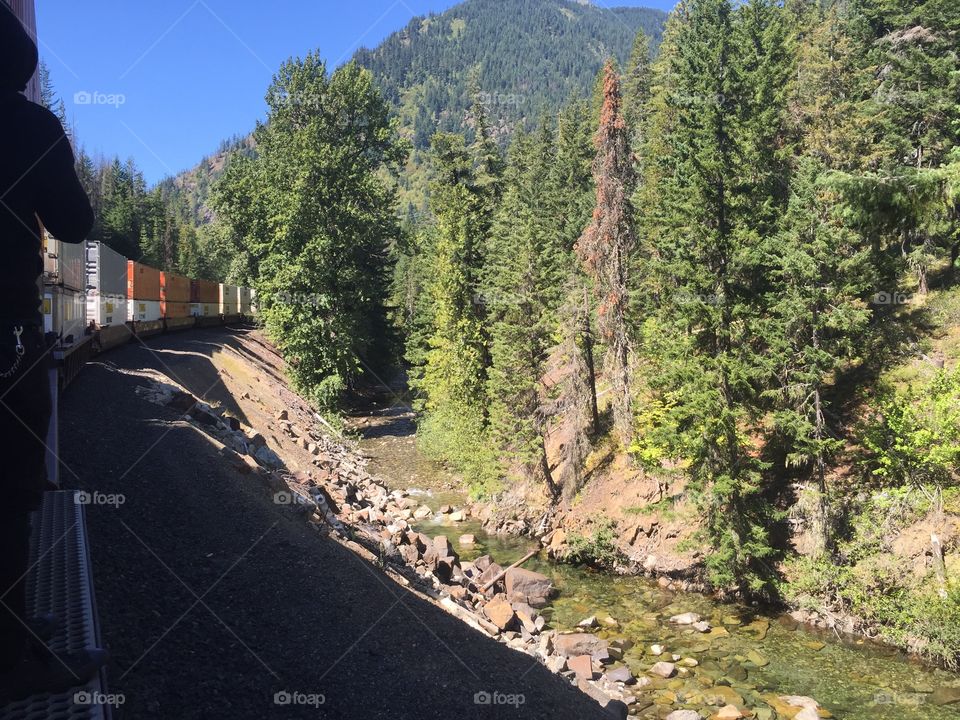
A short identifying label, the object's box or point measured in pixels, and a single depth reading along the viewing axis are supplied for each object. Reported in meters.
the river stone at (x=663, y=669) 15.68
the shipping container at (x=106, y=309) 24.56
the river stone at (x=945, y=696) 14.53
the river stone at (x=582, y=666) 14.66
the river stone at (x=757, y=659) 16.33
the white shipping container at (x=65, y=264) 16.64
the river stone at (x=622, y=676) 15.11
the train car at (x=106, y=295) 24.34
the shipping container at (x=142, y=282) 29.39
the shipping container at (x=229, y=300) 54.50
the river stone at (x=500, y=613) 16.00
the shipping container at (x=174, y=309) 36.50
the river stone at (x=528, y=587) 19.80
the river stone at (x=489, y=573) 20.09
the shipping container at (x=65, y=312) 16.48
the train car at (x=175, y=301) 36.47
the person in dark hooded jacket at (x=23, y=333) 3.86
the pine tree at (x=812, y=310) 19.11
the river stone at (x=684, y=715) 13.44
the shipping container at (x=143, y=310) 29.84
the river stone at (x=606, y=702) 12.22
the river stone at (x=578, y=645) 16.16
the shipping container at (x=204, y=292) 45.43
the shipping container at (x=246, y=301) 62.97
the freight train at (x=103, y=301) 16.75
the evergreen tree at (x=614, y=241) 25.30
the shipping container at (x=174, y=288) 36.19
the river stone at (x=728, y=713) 13.82
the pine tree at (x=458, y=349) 30.66
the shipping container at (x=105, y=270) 24.50
